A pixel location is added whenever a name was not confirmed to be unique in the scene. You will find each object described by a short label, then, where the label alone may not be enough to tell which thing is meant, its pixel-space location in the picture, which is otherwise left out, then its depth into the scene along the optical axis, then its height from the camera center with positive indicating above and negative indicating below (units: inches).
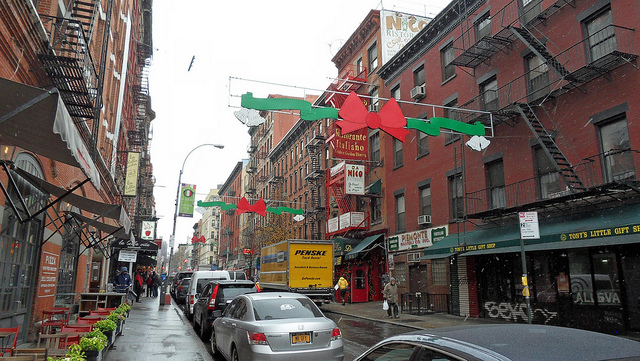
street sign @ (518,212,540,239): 454.9 +45.1
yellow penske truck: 856.3 +7.3
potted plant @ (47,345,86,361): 213.9 -41.2
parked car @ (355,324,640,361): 107.7 -18.8
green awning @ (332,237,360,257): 1179.7 +69.4
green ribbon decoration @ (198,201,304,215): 1110.2 +169.5
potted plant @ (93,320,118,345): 364.8 -42.7
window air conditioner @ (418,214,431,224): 900.2 +103.7
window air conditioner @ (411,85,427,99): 968.9 +383.6
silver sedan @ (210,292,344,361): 287.4 -39.1
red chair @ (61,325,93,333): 353.7 -43.6
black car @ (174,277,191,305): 1109.7 -45.5
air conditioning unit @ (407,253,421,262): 914.7 +29.9
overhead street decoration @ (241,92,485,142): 526.6 +186.2
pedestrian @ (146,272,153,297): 1460.4 -37.5
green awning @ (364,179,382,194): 1133.1 +210.5
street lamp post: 1021.8 +213.3
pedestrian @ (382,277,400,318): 749.9 -38.6
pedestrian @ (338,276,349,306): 1039.0 -42.1
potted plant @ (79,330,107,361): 275.3 -44.9
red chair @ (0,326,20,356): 245.4 -42.3
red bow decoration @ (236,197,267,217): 1137.7 +163.3
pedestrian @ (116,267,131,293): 863.7 -16.5
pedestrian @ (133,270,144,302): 1135.3 -31.6
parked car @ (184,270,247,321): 762.2 -16.6
